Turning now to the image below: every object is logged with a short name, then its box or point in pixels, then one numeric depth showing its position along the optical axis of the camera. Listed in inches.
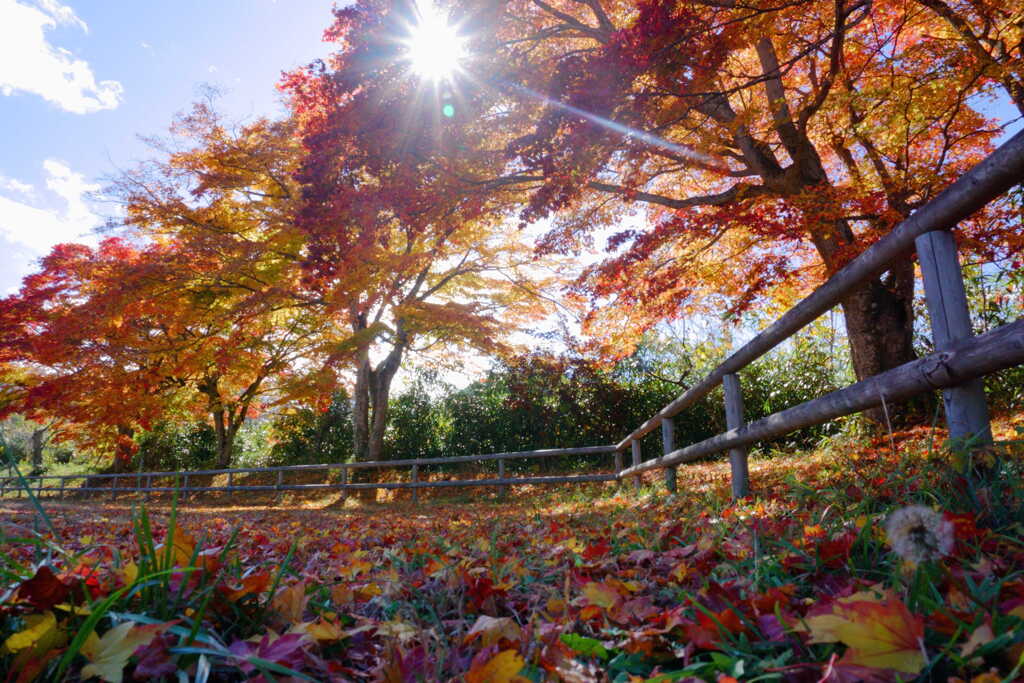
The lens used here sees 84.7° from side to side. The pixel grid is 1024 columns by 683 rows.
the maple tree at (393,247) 267.3
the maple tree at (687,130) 200.8
